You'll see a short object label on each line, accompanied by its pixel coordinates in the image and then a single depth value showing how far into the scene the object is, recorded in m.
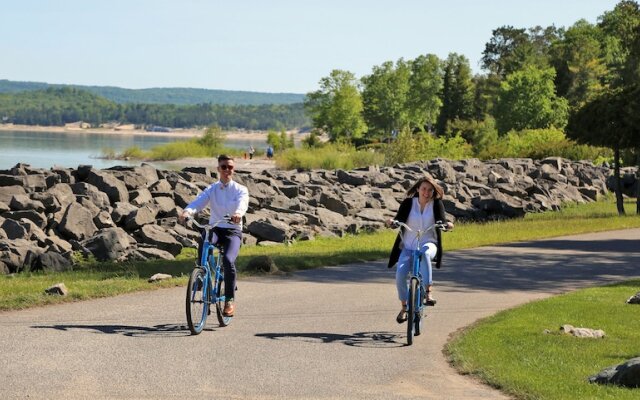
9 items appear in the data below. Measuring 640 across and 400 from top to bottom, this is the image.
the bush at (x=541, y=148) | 62.97
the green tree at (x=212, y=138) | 110.00
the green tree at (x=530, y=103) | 102.06
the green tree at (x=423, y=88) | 144.00
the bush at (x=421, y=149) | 60.69
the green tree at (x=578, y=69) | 116.75
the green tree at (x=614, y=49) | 100.12
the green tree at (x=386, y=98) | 136.62
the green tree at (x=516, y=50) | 132.79
